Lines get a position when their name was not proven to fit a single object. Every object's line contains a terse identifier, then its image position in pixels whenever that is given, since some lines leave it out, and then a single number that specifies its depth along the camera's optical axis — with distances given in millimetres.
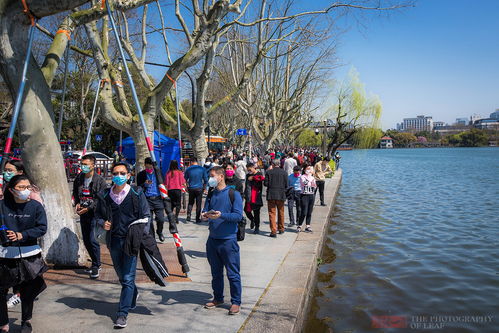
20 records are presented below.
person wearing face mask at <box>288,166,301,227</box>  10152
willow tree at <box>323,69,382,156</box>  44153
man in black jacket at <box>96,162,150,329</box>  4309
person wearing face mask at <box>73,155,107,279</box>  5793
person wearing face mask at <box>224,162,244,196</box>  7990
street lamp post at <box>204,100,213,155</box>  16233
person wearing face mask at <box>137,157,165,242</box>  7875
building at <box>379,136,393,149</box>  190812
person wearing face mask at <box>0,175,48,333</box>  3943
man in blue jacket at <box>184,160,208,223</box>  10320
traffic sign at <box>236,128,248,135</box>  30275
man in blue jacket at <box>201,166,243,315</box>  4652
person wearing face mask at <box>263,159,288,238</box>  9062
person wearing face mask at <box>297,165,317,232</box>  9648
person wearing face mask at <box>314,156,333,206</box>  13570
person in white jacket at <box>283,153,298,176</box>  16156
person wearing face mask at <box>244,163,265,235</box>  9172
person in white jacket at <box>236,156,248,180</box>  14902
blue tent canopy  16750
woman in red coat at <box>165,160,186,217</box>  9703
